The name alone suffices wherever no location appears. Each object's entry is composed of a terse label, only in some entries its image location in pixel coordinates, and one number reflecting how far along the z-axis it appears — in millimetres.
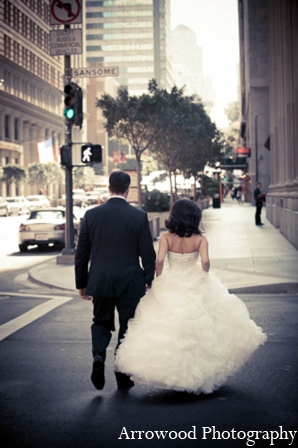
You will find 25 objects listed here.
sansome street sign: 17172
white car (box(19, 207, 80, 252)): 24109
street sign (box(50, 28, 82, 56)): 18016
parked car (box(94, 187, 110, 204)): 80062
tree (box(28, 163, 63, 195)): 87875
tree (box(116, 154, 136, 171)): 159875
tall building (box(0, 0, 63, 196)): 87500
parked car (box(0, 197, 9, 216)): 58375
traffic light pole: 18625
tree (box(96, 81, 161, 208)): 39875
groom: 6164
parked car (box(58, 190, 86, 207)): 70188
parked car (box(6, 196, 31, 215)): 61500
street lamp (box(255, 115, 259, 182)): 66062
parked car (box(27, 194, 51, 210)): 67425
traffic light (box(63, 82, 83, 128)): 17938
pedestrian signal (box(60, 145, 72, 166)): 18609
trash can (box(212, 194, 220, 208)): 65562
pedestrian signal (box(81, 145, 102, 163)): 18047
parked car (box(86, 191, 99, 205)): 80188
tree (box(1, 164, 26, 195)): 81625
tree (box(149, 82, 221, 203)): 43906
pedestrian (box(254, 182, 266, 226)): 32394
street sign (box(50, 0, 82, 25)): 18016
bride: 5707
